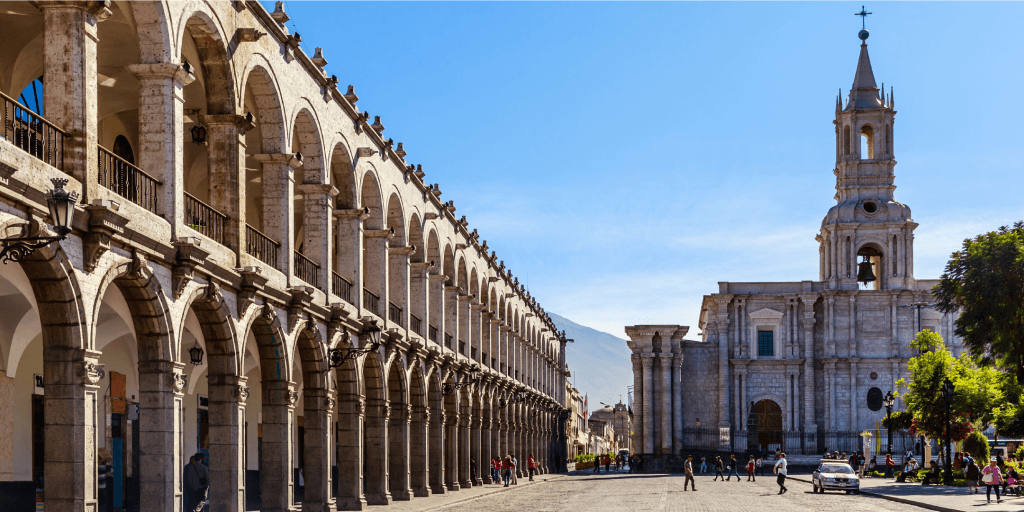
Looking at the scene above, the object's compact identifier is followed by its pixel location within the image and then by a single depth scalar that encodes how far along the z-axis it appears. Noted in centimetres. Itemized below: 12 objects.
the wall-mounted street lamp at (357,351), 2667
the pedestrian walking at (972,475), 3519
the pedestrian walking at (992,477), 2973
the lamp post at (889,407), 5147
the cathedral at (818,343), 7531
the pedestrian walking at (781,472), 4102
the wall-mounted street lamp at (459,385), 4053
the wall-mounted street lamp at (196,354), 2175
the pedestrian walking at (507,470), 4826
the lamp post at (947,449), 3984
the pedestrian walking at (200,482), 2234
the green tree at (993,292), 3297
